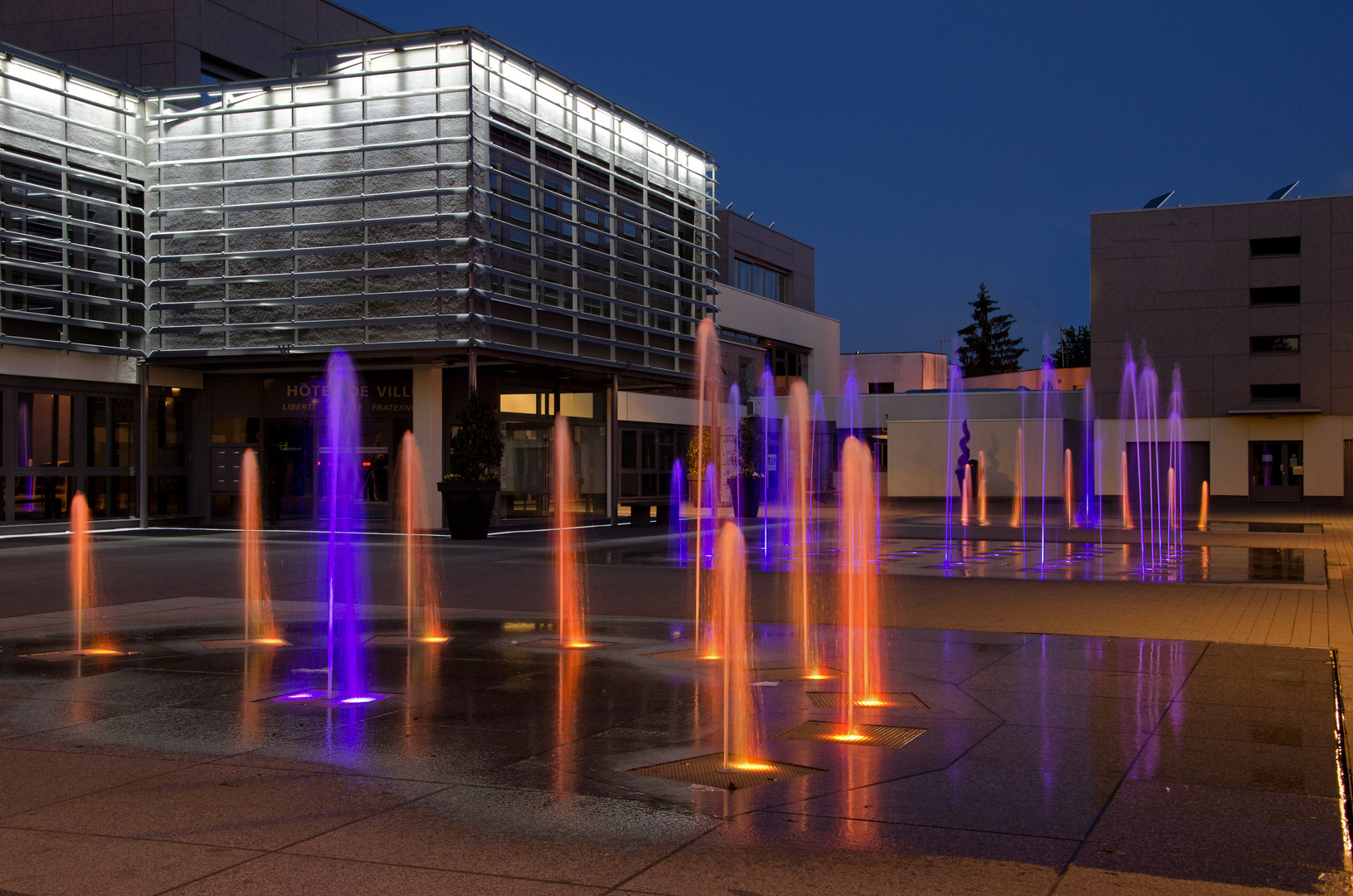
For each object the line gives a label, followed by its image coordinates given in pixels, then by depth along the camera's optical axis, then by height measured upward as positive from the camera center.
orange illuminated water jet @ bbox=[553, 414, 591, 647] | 10.90 -1.30
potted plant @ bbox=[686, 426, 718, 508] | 37.66 +0.56
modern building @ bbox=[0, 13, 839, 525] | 23.16 +4.38
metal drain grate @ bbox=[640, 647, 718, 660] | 9.32 -1.43
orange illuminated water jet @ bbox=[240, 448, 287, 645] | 10.87 -1.28
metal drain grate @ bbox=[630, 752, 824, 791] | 5.64 -1.46
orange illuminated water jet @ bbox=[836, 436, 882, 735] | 7.99 -1.40
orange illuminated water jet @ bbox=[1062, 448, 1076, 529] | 44.78 -0.44
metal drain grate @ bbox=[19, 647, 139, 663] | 9.28 -1.40
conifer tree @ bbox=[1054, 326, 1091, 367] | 105.88 +11.26
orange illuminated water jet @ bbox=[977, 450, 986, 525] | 43.56 -0.26
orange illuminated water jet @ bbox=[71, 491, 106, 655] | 10.22 -1.33
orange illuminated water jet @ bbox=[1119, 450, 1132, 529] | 30.23 -1.23
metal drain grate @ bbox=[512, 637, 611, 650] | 9.76 -1.41
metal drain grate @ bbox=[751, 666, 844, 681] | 8.42 -1.44
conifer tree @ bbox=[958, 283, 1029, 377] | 110.62 +12.02
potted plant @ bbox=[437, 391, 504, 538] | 22.81 -0.03
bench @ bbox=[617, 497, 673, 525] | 26.94 -0.88
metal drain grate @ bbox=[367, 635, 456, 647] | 10.06 -1.41
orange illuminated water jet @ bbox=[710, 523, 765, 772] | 6.27 -1.39
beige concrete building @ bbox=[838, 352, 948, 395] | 75.00 +6.53
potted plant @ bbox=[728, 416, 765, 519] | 31.19 -0.17
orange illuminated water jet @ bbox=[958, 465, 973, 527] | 33.07 -0.81
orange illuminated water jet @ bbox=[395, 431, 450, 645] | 11.11 -1.27
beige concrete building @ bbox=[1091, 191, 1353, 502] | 43.62 +5.41
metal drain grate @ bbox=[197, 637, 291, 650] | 9.85 -1.40
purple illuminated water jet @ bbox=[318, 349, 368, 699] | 17.31 -0.02
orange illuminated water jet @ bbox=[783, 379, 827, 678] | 10.18 -0.99
